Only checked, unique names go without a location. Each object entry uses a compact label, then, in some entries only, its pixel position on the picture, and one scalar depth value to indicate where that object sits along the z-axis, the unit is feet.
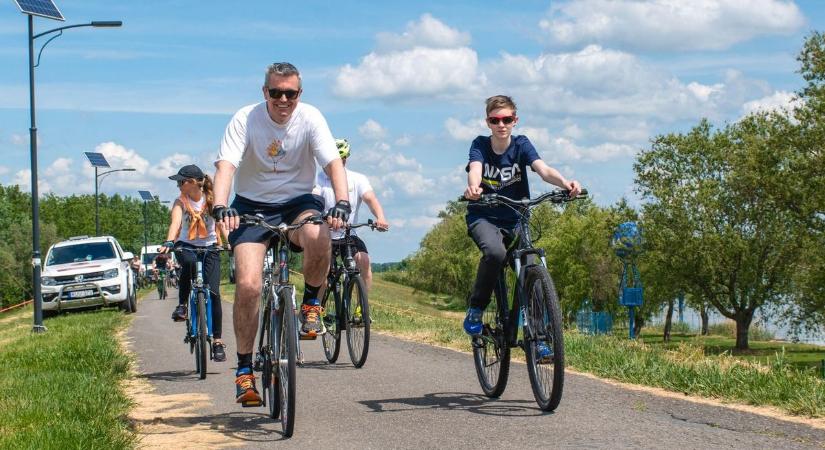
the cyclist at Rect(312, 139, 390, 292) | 32.48
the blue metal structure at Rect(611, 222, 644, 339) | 168.96
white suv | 78.07
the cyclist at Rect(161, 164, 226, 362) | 31.76
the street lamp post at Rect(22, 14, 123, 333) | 71.92
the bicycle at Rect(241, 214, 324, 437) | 18.93
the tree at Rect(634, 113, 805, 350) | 158.81
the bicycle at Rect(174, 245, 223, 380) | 30.45
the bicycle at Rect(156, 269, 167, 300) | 133.59
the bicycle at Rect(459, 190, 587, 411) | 19.85
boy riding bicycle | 22.63
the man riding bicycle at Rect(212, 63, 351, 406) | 19.92
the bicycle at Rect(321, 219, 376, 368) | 30.14
